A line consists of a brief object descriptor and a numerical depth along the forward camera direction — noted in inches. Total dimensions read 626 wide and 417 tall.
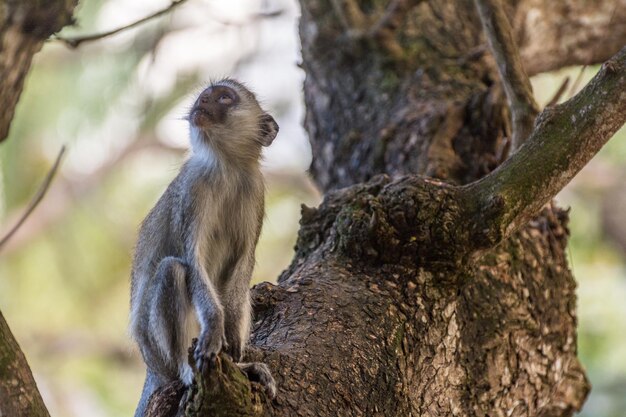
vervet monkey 372.2
